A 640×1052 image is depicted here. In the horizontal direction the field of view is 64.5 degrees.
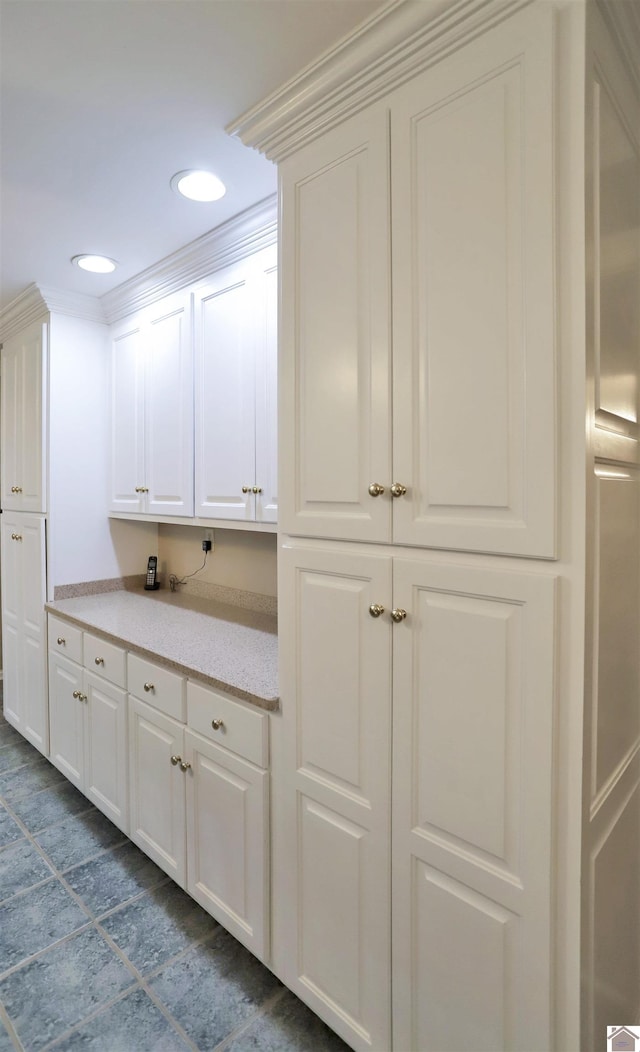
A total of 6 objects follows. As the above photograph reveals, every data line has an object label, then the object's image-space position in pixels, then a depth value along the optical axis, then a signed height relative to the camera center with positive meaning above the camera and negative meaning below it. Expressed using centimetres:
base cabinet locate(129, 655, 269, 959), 144 -90
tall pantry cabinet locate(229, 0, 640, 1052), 88 +0
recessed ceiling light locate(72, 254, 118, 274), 217 +112
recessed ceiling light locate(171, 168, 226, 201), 158 +108
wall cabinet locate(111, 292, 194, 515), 218 +50
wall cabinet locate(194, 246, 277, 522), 180 +48
